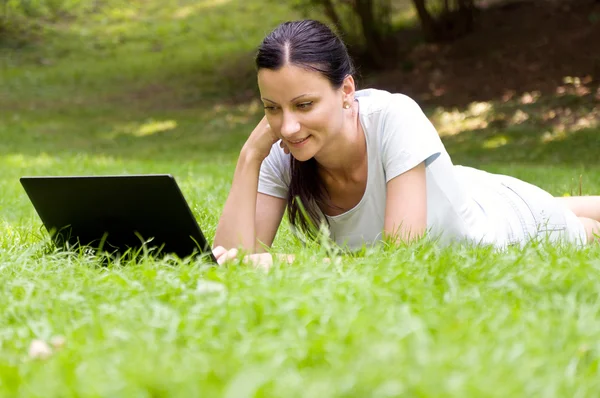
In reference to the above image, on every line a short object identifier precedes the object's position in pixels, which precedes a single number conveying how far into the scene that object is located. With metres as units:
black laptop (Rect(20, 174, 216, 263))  6.26
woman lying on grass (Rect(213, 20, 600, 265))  7.24
